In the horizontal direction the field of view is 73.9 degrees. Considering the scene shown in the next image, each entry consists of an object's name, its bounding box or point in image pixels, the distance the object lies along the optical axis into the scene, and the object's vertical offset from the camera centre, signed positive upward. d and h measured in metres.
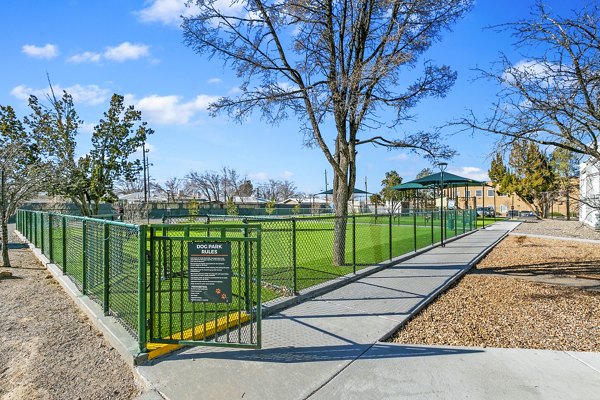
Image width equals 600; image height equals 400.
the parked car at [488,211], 55.65 -0.95
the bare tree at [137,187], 75.66 +3.71
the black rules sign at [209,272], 4.33 -0.73
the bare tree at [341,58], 9.14 +3.55
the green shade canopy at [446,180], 22.35 +1.47
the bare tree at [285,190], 103.56 +3.94
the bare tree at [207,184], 83.38 +4.51
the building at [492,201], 64.34 +0.66
